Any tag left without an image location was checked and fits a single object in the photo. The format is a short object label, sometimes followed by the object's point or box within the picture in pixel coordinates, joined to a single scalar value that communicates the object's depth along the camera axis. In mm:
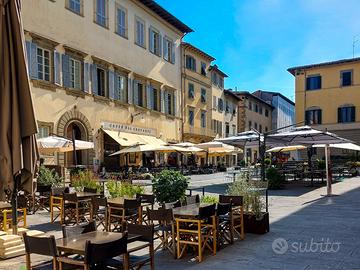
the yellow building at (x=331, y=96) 40188
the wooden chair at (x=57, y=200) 8531
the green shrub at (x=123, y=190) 9164
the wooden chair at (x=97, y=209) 7668
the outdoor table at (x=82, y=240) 3968
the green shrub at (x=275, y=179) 16891
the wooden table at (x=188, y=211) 6013
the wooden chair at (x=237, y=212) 7070
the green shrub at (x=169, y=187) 8516
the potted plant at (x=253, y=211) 7434
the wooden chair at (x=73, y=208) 8320
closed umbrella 4727
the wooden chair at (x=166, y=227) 6051
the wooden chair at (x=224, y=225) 6477
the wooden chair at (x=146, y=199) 8034
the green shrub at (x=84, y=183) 10617
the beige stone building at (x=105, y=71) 19922
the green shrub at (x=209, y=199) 7741
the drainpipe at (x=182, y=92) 34812
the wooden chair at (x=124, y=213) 7285
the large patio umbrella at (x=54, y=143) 14086
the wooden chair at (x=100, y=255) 3686
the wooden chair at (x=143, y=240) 4394
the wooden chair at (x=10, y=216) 6963
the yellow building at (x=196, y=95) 35719
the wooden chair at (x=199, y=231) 5867
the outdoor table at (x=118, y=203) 7488
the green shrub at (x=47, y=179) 11242
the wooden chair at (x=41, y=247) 3848
